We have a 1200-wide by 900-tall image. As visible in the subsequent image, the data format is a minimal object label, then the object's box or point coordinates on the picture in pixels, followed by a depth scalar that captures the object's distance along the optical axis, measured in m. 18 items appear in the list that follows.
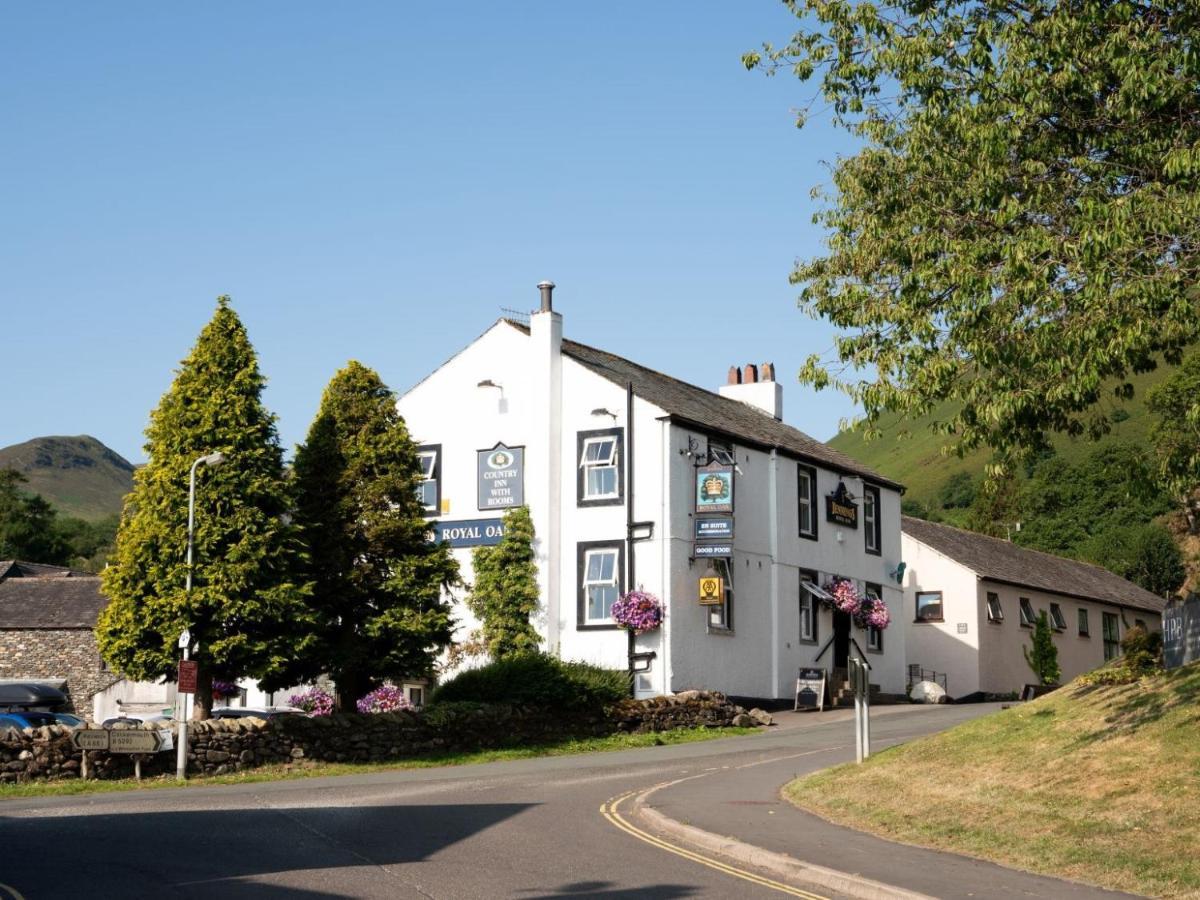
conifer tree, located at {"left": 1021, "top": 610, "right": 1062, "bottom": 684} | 50.16
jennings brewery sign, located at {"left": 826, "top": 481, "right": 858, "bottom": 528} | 42.62
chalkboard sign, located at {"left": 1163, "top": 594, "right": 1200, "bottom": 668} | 21.50
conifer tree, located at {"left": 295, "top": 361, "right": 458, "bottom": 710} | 30.61
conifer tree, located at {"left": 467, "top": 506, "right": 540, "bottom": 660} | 37.31
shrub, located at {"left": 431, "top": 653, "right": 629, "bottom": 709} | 31.89
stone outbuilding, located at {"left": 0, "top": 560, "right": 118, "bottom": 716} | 54.16
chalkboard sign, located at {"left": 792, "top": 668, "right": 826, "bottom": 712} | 38.81
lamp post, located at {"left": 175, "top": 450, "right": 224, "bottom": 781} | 26.12
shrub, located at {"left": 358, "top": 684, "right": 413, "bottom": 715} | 35.88
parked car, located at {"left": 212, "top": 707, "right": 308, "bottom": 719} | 35.00
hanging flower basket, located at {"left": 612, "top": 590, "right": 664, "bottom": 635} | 35.69
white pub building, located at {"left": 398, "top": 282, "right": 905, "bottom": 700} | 36.59
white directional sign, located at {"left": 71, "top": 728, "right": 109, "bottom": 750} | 25.44
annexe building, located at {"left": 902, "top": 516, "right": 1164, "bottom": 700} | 49.75
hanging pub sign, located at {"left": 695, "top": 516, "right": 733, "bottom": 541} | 36.32
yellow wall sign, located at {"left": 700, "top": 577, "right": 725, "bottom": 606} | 36.19
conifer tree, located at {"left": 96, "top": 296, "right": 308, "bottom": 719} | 27.42
